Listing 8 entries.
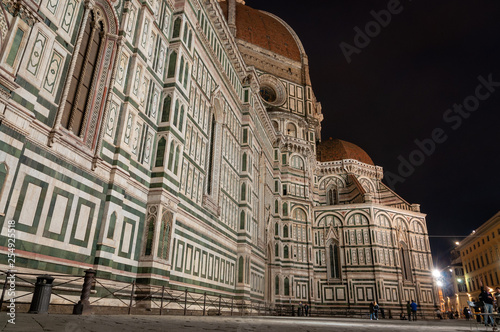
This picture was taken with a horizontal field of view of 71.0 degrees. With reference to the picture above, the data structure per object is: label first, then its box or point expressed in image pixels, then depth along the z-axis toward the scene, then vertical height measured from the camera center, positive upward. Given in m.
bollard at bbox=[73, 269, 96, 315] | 7.60 +0.08
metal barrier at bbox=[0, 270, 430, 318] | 7.25 +0.16
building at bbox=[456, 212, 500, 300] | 38.31 +6.57
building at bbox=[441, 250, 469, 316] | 56.41 +4.64
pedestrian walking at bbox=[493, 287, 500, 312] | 10.69 +0.56
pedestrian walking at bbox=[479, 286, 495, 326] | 10.61 +0.32
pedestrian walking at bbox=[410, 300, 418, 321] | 24.27 +0.21
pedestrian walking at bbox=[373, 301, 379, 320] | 23.30 +0.08
